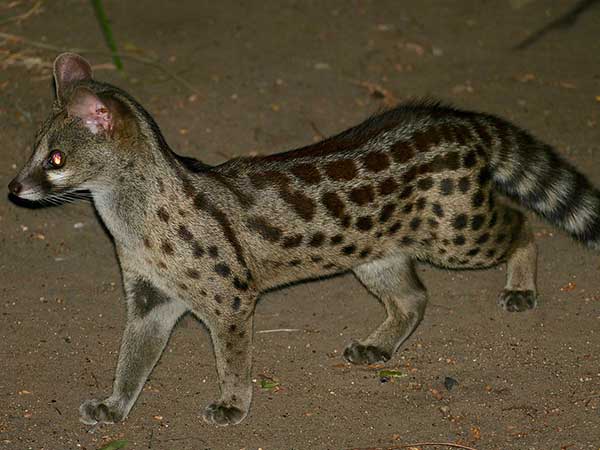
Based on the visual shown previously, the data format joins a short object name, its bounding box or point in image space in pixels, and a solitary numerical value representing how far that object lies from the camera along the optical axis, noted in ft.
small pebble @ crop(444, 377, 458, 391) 21.16
